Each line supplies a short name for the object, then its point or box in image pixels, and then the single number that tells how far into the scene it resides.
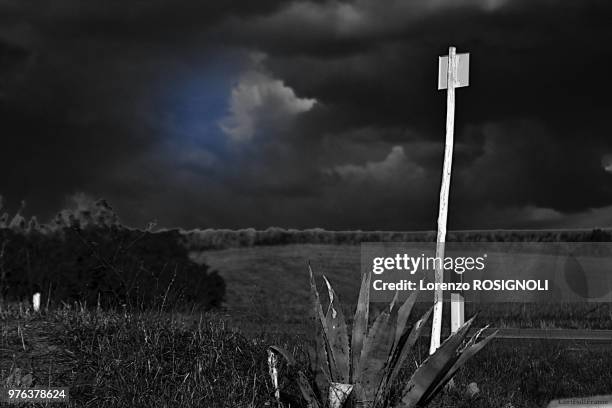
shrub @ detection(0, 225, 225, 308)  13.11
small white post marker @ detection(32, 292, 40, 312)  8.93
